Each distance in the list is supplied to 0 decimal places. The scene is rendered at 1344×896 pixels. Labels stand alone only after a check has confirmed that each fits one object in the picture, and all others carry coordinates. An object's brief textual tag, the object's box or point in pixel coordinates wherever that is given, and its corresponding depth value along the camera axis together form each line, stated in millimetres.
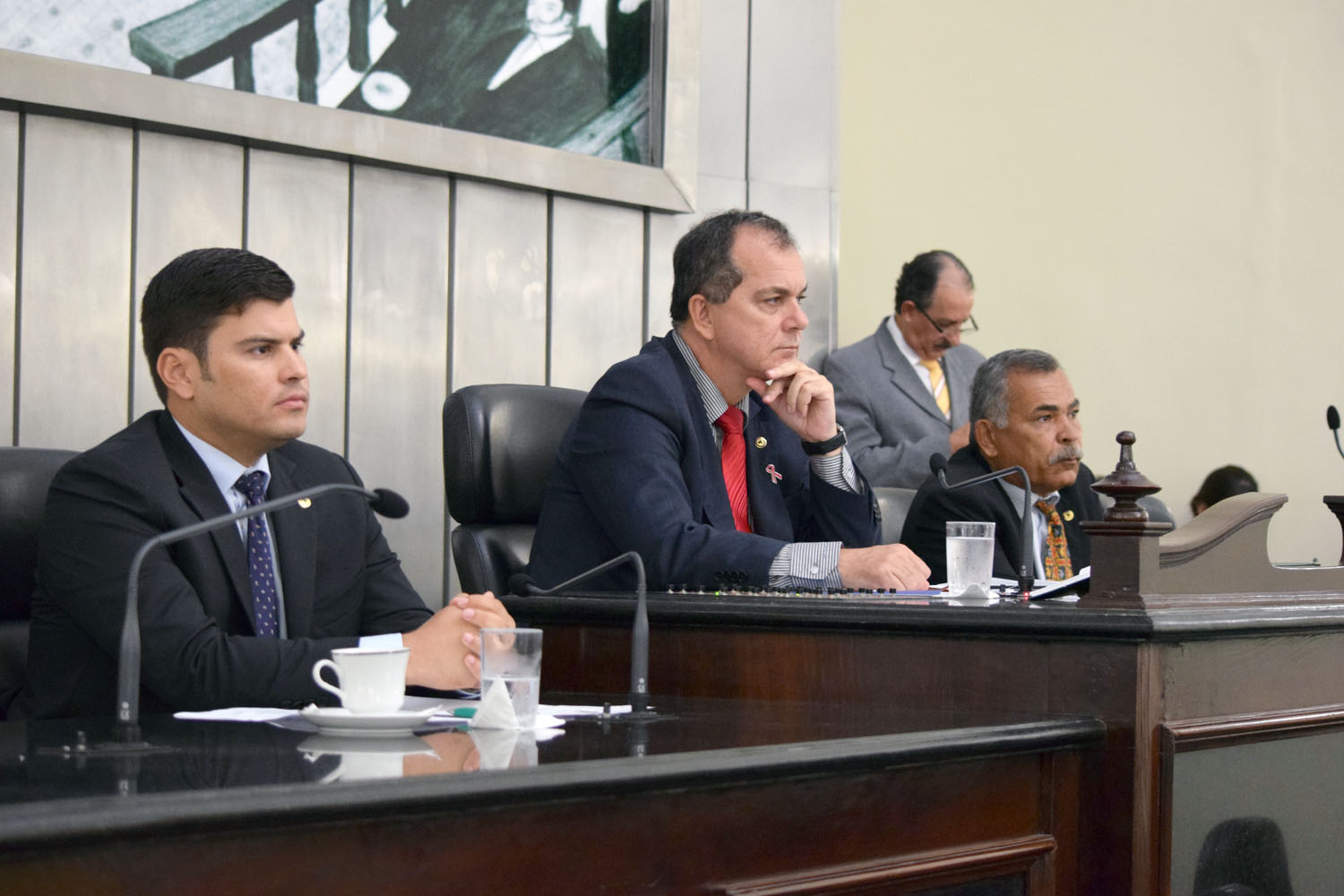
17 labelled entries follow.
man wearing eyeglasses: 6701
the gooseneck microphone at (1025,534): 4777
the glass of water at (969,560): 4679
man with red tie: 4831
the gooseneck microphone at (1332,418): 6055
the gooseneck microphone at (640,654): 3945
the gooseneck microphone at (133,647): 3595
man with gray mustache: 5743
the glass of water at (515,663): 3821
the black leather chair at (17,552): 4560
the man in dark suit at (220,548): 4224
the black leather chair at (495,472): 5232
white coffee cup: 3780
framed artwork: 5384
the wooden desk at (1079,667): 4050
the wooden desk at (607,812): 3258
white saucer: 3714
